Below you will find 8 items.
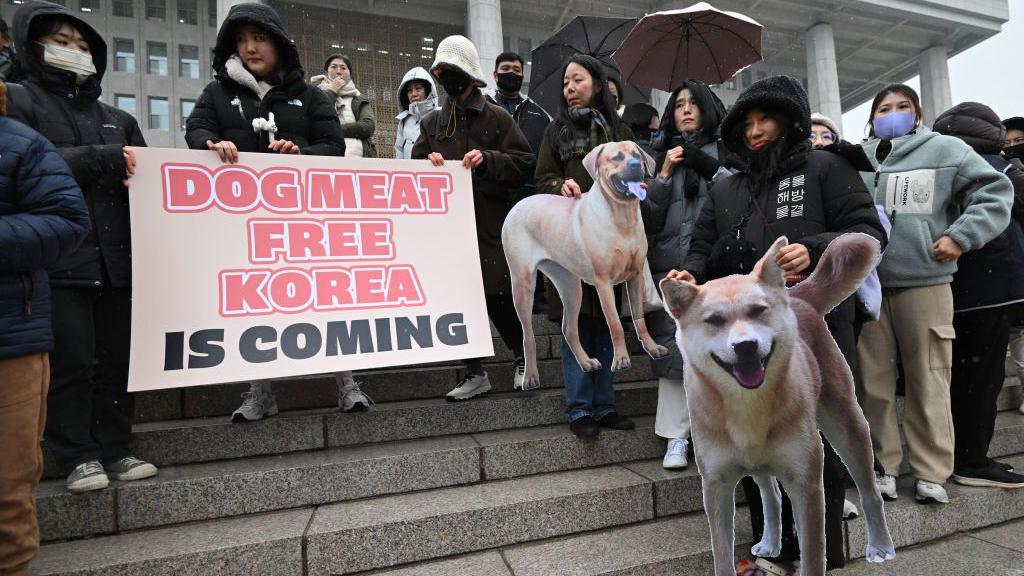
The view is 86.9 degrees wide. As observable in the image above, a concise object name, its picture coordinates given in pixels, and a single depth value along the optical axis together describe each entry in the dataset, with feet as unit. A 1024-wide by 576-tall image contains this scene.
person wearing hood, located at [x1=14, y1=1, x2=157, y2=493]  8.35
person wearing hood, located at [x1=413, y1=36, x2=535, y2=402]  11.53
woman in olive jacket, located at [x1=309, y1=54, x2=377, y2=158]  19.76
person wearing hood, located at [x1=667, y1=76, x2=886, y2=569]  6.91
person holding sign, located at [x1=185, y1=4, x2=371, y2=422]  10.46
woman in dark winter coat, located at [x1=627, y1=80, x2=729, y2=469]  10.13
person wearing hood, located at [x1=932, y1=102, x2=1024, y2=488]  10.83
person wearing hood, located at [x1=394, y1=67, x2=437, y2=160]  18.88
